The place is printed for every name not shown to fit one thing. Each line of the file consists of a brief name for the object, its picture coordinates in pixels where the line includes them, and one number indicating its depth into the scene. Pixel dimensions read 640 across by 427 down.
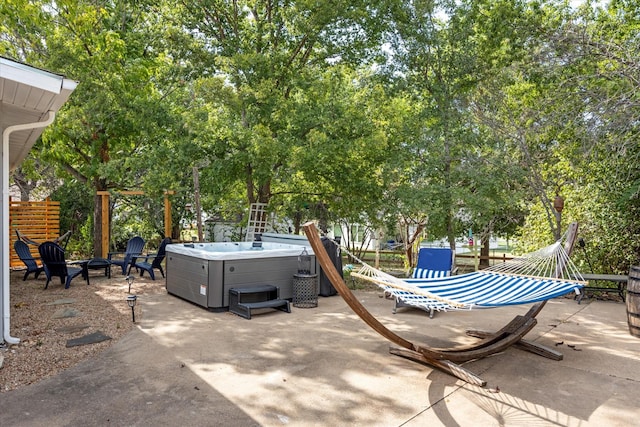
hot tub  5.88
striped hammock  3.55
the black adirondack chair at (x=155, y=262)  8.38
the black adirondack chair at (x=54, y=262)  7.24
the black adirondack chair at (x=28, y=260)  8.00
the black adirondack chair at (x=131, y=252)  8.70
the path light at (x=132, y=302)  5.12
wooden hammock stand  3.23
